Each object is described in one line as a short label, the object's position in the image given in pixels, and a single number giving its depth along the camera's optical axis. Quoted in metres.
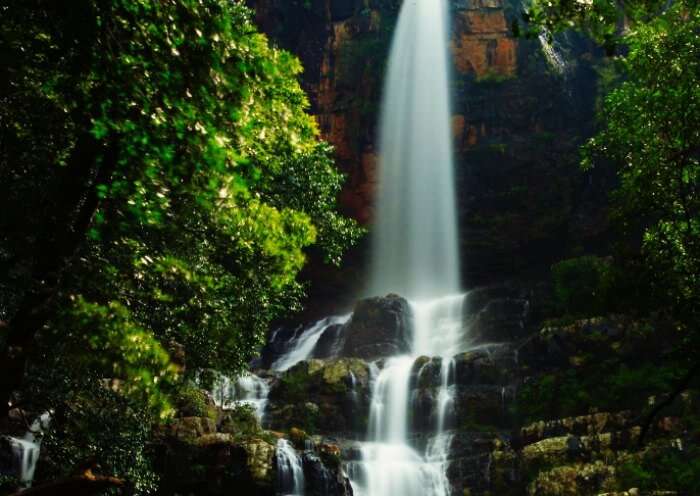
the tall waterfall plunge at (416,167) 43.12
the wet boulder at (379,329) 32.72
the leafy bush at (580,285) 26.83
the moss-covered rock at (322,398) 25.27
